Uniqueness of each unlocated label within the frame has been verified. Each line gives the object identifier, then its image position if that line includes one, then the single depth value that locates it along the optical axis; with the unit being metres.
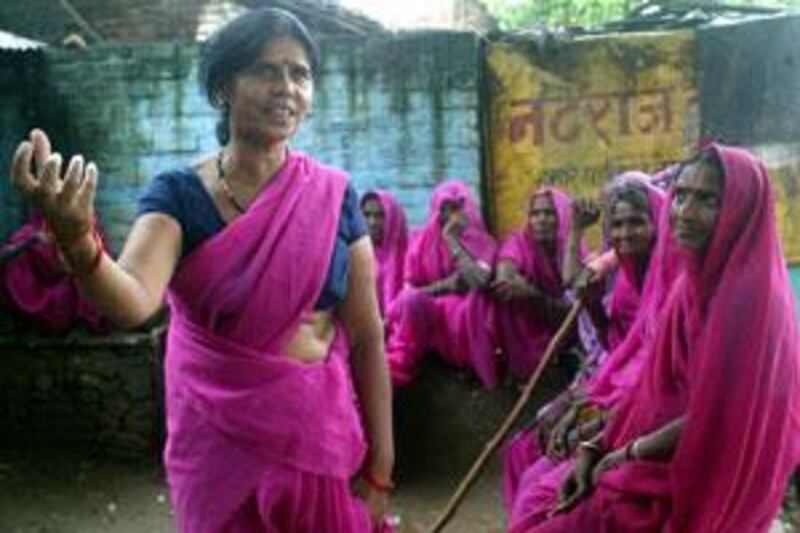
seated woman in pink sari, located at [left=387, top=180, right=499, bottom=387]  5.61
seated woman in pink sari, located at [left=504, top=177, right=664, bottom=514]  3.53
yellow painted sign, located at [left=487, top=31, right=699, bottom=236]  6.66
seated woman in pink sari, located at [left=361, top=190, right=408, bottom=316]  6.44
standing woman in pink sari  2.09
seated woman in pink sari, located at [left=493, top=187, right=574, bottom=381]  5.44
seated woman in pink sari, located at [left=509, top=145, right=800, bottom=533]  2.60
